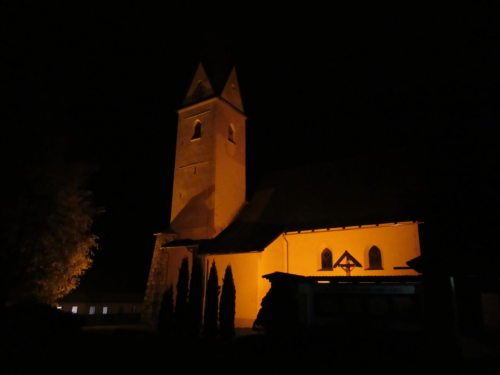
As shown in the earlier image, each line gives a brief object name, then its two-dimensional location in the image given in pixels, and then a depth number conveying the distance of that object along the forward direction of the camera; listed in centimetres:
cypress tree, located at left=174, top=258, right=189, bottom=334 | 1698
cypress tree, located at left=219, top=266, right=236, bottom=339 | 1636
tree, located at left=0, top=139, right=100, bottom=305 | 1554
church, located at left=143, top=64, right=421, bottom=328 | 1873
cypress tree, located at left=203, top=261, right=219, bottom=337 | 1655
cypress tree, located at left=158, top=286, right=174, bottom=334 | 1731
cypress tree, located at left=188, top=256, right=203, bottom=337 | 1702
